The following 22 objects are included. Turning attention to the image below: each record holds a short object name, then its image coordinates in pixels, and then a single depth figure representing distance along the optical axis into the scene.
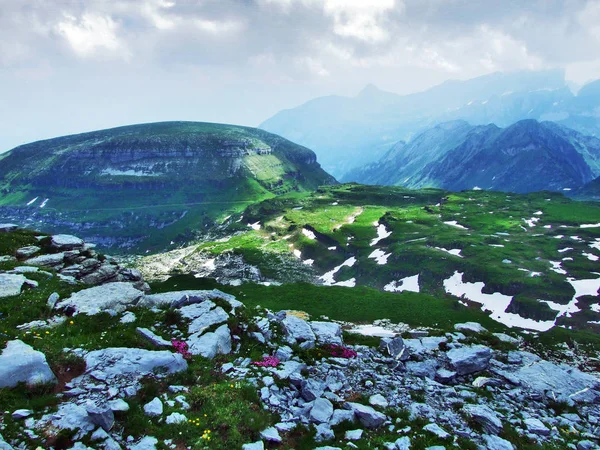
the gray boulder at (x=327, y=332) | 28.81
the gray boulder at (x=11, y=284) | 24.95
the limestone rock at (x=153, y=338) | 21.09
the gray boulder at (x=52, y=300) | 23.59
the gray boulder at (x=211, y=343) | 21.75
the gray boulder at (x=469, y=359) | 27.14
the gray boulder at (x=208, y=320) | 24.19
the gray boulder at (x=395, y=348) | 27.67
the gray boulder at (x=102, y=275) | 39.53
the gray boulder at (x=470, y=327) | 43.64
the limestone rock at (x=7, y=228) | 49.90
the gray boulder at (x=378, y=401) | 20.17
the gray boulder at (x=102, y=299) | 23.52
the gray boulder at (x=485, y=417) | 19.48
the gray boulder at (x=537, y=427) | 20.20
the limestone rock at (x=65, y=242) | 43.19
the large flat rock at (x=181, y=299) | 27.97
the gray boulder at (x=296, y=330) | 27.48
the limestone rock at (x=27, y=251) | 38.84
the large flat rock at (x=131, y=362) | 17.55
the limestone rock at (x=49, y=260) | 36.62
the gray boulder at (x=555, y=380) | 25.55
